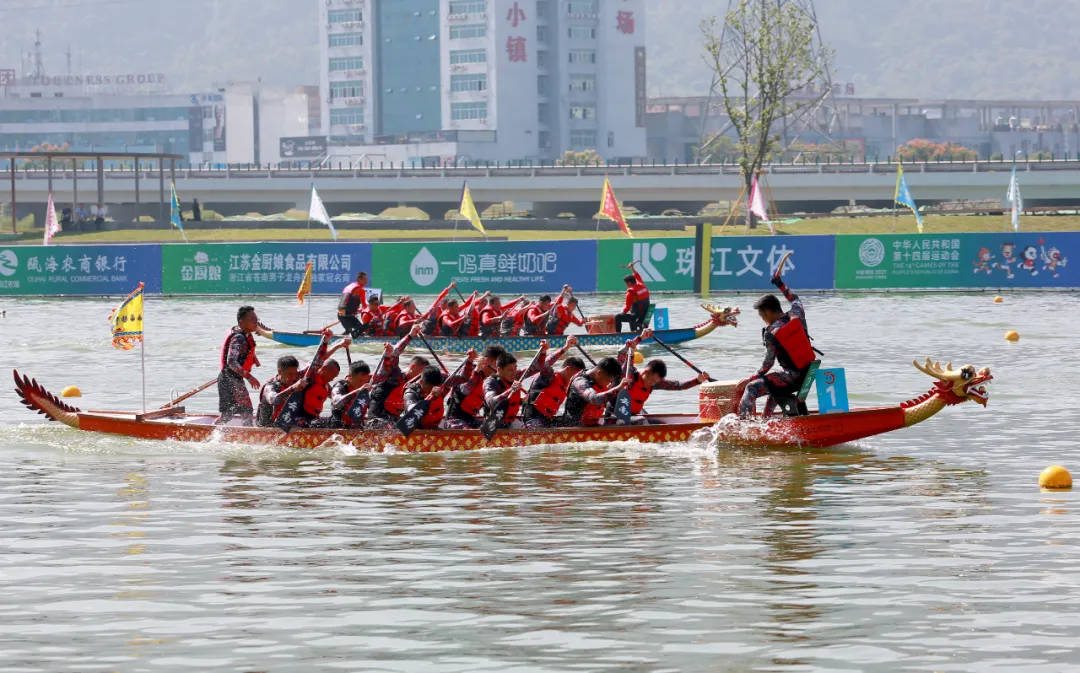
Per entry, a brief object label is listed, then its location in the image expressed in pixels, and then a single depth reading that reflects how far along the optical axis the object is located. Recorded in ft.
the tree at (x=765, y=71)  276.82
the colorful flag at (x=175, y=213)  242.37
